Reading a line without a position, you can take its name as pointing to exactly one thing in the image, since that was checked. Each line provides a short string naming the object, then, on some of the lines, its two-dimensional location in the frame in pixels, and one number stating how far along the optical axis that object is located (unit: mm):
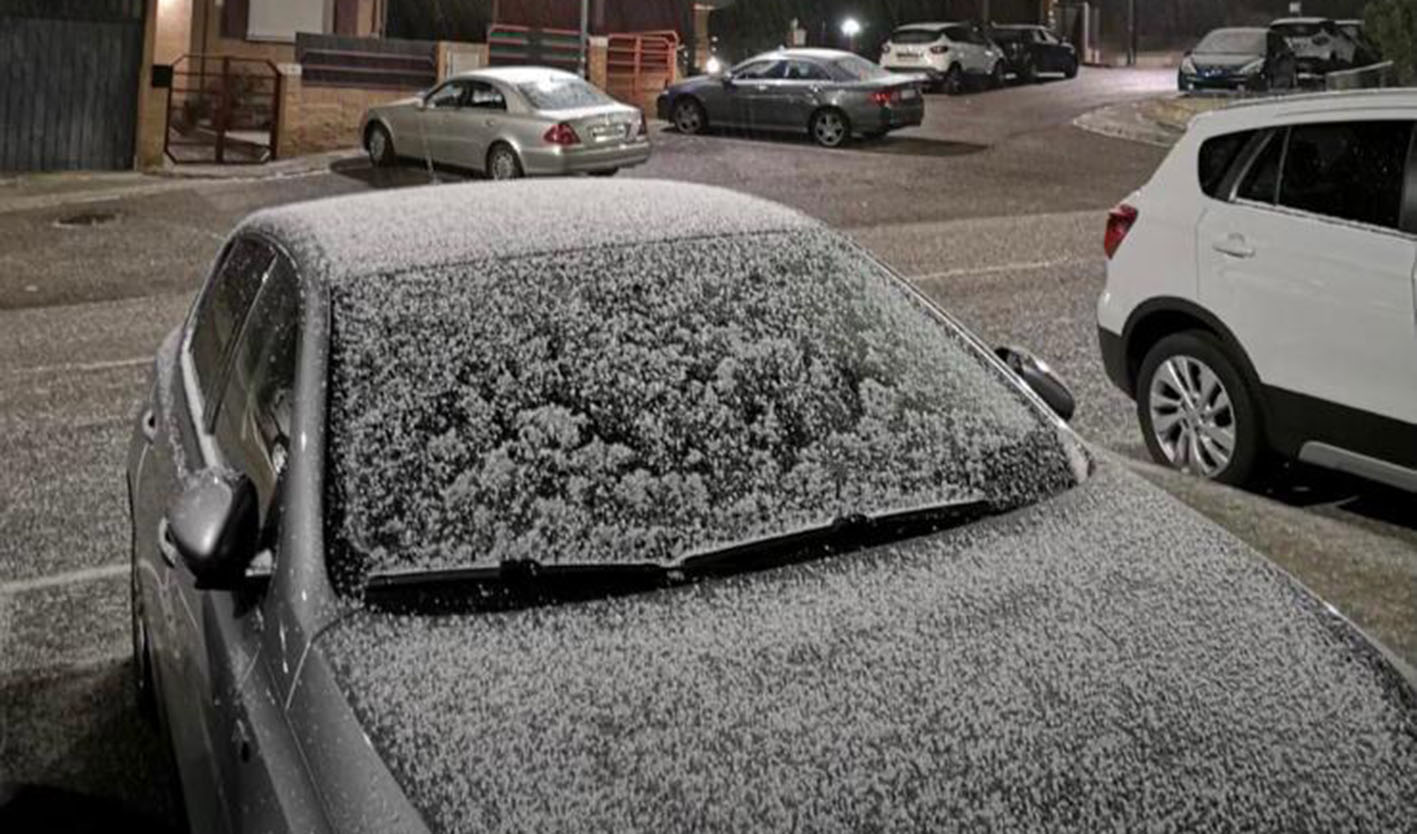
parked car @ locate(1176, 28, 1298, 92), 27250
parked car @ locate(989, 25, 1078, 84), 33375
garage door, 19344
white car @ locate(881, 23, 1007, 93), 30328
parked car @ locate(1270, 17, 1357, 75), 27984
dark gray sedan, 21016
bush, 20844
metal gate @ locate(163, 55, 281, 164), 21750
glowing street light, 41688
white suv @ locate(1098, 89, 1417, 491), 5250
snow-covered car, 2037
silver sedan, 17172
